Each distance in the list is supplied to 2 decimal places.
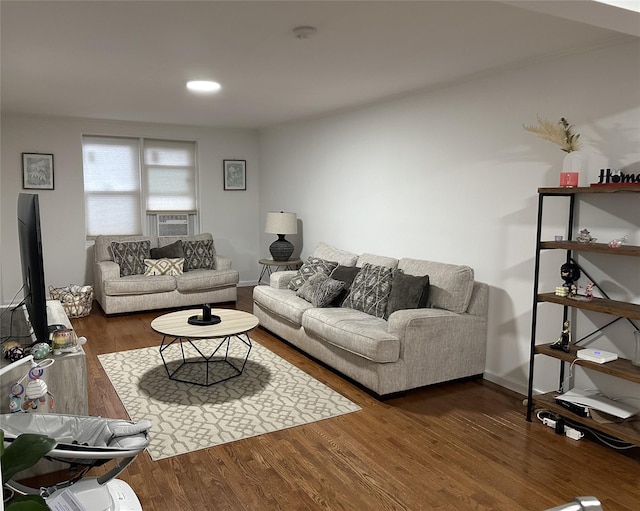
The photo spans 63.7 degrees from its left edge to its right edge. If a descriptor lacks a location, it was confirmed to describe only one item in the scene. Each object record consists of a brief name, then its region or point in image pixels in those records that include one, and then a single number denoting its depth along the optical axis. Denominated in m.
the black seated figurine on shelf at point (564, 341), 3.23
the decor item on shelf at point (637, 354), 2.90
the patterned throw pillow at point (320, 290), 4.62
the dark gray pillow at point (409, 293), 4.04
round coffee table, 3.82
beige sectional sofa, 3.66
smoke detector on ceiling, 2.87
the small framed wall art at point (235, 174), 7.60
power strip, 3.11
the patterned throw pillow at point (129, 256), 6.35
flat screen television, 2.56
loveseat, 6.02
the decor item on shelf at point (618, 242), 2.90
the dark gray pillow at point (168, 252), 6.60
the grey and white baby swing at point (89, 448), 2.12
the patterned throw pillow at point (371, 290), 4.33
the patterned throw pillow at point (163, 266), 6.33
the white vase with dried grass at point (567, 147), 3.13
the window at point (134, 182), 6.83
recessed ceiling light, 4.27
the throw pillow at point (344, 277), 4.77
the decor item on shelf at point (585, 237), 3.09
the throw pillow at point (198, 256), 6.76
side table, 6.48
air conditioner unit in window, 7.32
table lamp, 6.41
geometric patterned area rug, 3.14
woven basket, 5.91
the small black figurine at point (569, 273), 3.23
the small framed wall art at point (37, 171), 6.36
